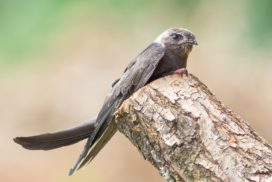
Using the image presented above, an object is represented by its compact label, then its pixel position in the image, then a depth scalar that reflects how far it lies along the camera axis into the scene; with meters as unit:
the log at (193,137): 4.54
